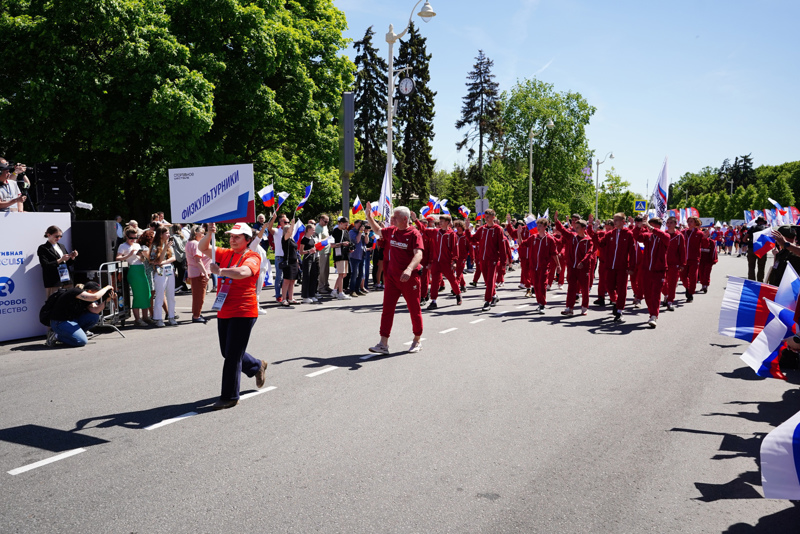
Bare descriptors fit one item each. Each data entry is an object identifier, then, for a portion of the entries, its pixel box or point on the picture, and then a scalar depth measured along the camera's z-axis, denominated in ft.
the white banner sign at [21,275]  31.07
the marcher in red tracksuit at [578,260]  39.81
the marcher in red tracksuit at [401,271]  27.25
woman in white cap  18.99
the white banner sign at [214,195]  36.22
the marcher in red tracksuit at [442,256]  44.42
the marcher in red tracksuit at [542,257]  41.29
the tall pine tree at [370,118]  143.33
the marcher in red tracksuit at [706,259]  54.65
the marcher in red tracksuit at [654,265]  35.24
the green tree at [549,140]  197.26
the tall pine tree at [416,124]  156.76
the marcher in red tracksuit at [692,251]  49.11
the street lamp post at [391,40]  62.59
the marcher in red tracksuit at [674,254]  42.29
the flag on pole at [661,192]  52.13
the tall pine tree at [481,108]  209.67
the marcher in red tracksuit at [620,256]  38.22
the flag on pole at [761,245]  31.78
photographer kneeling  29.07
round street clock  70.73
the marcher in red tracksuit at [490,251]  42.27
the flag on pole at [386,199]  54.24
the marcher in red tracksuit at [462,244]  52.59
